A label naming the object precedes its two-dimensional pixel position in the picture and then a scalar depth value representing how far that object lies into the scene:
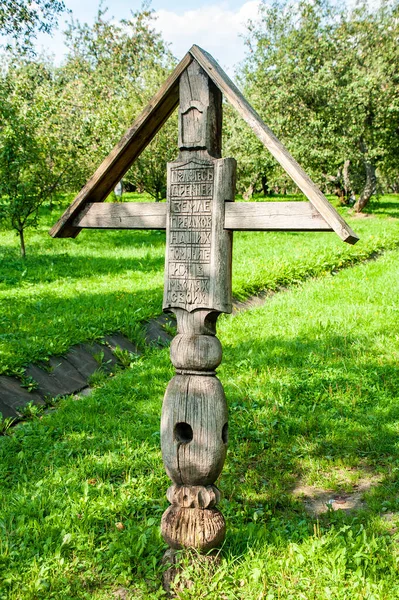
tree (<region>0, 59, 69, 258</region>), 13.12
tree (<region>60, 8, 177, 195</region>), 17.06
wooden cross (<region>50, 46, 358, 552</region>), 3.29
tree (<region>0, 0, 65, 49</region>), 12.52
